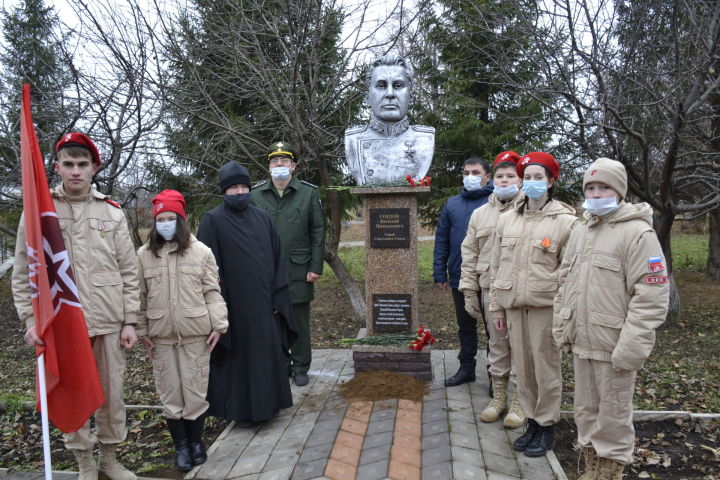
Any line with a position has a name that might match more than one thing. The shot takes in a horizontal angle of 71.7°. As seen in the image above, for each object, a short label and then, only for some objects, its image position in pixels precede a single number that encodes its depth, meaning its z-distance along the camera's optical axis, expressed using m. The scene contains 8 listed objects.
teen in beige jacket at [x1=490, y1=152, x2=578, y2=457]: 3.40
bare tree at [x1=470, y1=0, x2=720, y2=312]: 5.66
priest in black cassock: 3.86
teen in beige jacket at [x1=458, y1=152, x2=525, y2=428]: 3.99
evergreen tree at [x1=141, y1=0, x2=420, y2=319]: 6.50
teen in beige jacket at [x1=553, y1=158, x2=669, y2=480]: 2.66
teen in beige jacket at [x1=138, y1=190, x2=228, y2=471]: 3.31
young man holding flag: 2.76
